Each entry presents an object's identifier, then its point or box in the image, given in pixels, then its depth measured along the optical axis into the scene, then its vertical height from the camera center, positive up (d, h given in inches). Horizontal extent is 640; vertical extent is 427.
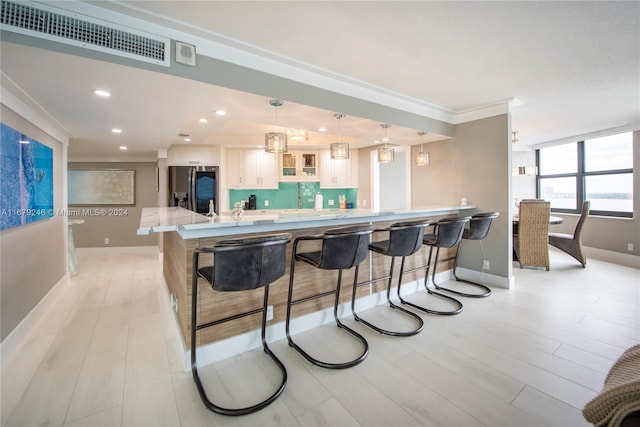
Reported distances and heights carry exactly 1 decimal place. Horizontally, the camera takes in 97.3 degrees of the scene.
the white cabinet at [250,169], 205.6 +30.0
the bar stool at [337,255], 78.1 -13.7
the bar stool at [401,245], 93.8 -12.8
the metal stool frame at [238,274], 60.7 -15.3
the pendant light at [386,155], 142.4 +27.6
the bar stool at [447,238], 110.3 -11.6
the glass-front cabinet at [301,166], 219.8 +33.8
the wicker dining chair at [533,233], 167.3 -15.3
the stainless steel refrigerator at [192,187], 189.5 +15.2
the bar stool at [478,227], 122.9 -8.3
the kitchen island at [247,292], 76.5 -23.3
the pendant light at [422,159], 154.3 +27.5
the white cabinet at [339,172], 221.3 +29.4
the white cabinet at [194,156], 192.1 +37.2
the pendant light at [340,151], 128.1 +26.7
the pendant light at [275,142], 108.2 +25.9
